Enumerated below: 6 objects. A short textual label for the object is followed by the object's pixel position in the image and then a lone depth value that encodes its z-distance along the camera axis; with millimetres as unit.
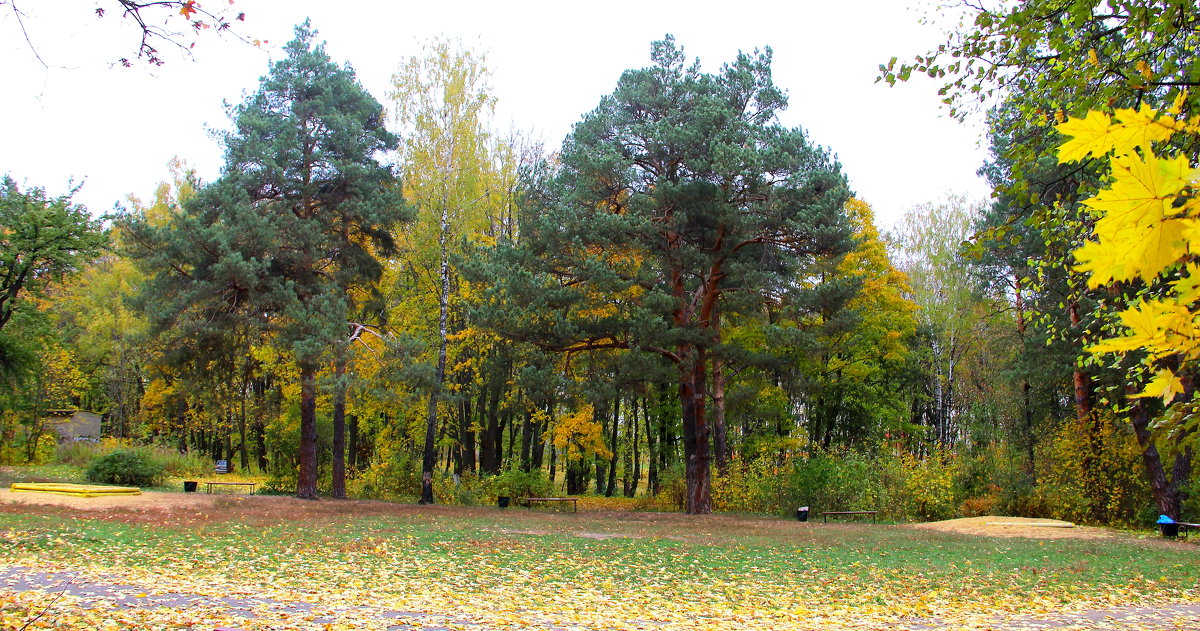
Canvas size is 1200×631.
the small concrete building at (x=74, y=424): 35062
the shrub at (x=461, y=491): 22547
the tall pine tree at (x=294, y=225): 18031
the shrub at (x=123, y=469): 22156
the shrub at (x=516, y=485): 23047
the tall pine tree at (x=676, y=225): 18047
